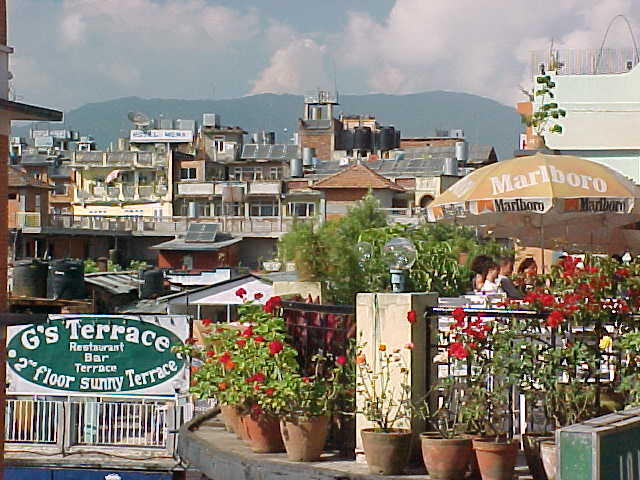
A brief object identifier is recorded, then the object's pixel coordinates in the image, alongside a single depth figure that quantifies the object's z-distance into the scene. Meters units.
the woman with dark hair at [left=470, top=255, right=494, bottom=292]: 14.56
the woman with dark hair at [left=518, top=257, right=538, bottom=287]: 9.92
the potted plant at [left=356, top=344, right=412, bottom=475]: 9.12
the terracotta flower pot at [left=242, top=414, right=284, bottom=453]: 10.05
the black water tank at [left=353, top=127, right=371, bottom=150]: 122.56
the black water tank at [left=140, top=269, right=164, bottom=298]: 36.47
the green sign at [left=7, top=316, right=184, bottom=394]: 20.61
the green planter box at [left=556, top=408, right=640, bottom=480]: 6.42
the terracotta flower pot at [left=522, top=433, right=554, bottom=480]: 8.91
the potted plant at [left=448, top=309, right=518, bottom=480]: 8.75
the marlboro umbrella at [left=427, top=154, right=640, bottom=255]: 13.30
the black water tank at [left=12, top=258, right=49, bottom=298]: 32.56
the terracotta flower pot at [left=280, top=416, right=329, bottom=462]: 9.74
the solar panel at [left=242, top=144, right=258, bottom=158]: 118.00
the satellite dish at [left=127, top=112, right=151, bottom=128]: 135.38
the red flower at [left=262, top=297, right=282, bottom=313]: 10.55
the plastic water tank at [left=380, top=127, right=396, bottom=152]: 123.50
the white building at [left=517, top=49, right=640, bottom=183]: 30.14
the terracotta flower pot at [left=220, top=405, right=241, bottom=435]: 10.39
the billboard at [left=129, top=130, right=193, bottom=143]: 132.25
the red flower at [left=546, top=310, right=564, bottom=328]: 8.73
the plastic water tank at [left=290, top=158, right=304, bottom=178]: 107.31
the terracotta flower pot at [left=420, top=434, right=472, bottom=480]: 8.84
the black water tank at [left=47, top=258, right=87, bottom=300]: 31.81
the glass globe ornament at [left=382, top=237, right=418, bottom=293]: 9.68
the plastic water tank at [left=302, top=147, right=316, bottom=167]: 114.00
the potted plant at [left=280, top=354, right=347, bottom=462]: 9.74
